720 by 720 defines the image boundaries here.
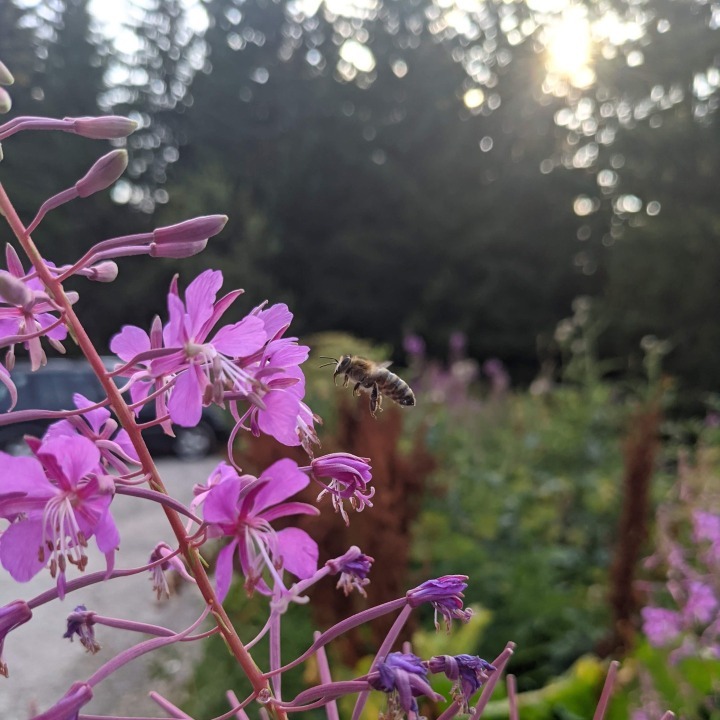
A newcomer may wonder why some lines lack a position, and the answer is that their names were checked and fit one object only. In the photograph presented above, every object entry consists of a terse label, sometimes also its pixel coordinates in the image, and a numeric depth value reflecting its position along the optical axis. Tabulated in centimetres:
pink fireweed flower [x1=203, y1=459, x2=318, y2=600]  10
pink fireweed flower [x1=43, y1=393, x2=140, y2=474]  11
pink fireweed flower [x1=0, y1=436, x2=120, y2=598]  9
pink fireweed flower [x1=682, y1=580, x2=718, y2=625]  34
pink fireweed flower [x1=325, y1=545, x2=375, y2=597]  12
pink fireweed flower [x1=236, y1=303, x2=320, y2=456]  11
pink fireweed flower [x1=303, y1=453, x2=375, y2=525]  12
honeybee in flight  21
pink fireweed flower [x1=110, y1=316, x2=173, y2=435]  11
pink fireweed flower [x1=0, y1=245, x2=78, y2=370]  10
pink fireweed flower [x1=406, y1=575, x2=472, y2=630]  11
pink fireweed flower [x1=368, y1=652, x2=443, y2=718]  10
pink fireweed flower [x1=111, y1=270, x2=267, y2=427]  10
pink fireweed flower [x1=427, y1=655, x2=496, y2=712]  11
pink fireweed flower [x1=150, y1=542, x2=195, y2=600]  11
